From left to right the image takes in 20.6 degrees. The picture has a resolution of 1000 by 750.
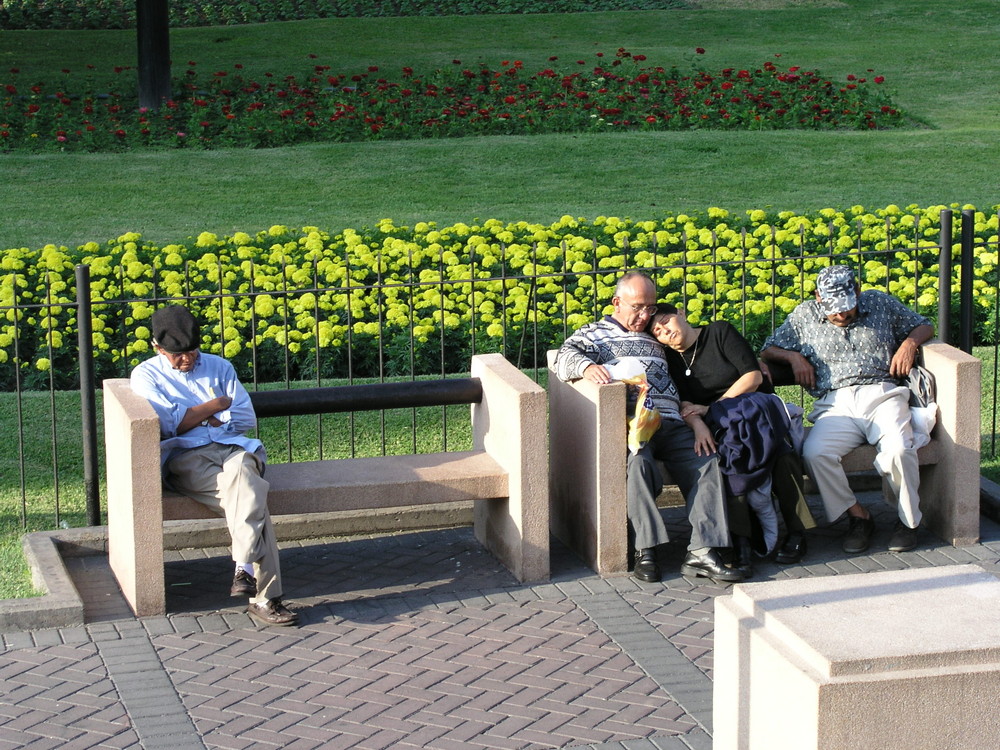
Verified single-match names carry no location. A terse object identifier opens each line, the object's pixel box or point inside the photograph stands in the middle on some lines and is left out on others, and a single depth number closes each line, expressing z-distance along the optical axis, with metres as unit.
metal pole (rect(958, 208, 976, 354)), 14.01
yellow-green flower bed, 17.65
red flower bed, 33.29
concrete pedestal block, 7.09
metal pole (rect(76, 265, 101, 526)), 12.31
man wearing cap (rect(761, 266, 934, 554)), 12.37
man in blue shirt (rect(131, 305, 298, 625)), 10.91
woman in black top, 12.17
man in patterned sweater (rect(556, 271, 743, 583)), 11.78
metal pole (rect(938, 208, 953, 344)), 13.98
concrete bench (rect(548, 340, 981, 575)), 11.72
